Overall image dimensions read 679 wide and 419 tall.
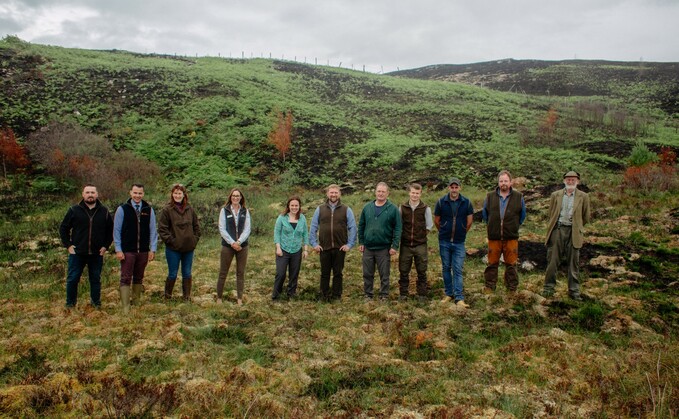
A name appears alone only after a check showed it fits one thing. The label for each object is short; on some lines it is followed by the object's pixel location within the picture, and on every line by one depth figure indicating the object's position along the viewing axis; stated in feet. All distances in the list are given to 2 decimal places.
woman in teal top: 26.37
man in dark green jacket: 25.93
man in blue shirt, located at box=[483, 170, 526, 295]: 25.84
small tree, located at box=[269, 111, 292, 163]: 96.73
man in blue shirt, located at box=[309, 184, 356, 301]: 26.27
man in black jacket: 22.77
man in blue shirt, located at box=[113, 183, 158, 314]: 23.47
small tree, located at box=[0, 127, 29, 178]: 73.61
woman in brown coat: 24.62
